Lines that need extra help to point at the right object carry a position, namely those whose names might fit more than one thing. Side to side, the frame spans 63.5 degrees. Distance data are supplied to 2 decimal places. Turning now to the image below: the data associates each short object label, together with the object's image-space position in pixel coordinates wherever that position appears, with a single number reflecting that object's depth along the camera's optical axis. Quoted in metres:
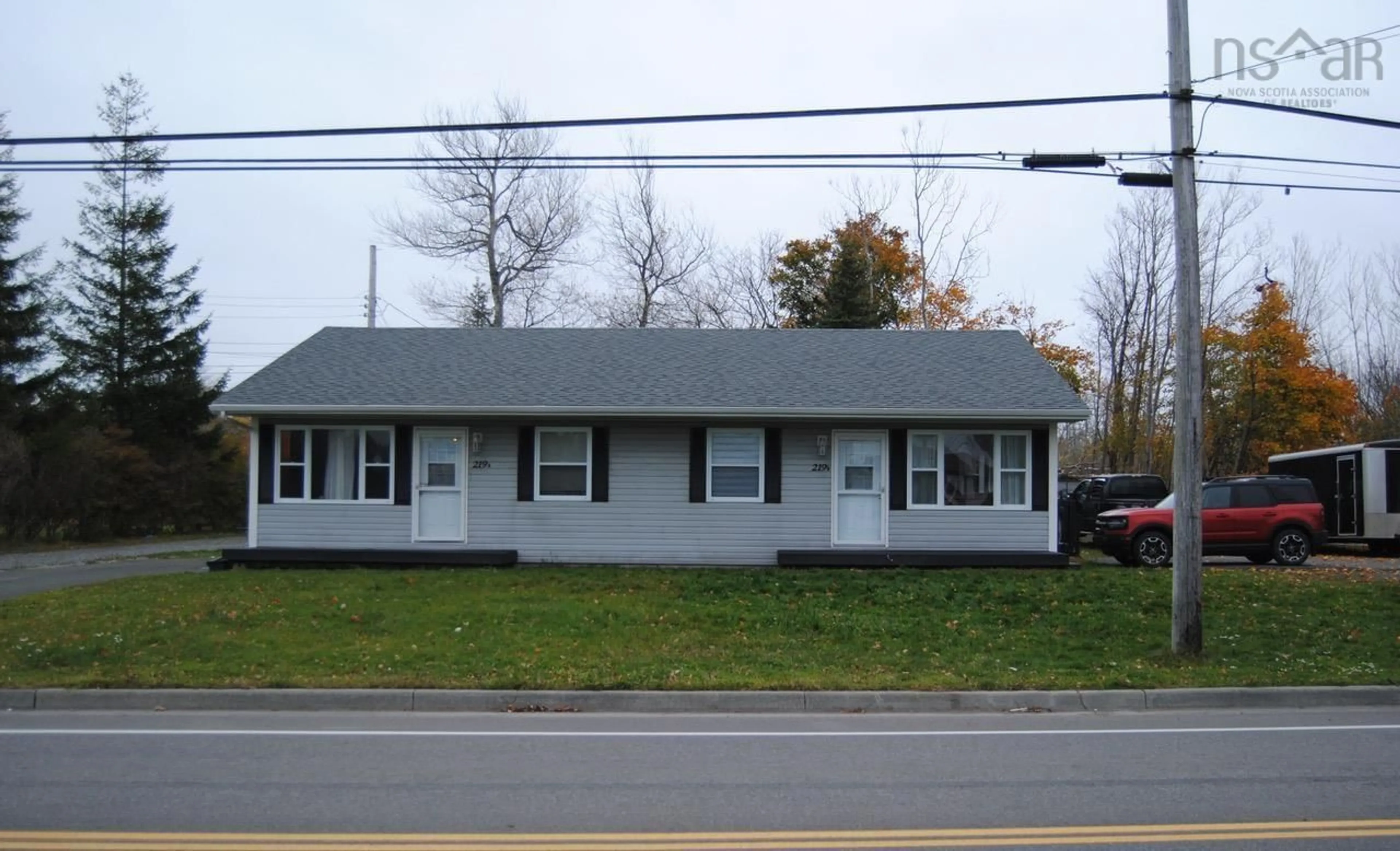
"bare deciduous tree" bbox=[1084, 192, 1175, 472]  44.81
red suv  21.31
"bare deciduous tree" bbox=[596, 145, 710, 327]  47.69
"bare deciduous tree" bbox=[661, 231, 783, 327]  48.41
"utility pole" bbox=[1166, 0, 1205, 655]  12.68
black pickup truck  26.56
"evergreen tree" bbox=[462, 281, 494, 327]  45.81
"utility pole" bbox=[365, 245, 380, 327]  35.66
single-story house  19.73
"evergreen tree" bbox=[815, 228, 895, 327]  40.72
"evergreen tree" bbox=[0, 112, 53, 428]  33.94
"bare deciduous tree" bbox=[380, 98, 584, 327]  45.25
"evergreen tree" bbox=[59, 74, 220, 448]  38.56
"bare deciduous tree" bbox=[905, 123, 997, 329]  43.91
